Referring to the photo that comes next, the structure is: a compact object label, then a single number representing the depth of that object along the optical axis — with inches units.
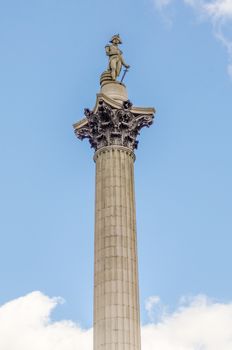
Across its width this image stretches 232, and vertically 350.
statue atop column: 1653.5
